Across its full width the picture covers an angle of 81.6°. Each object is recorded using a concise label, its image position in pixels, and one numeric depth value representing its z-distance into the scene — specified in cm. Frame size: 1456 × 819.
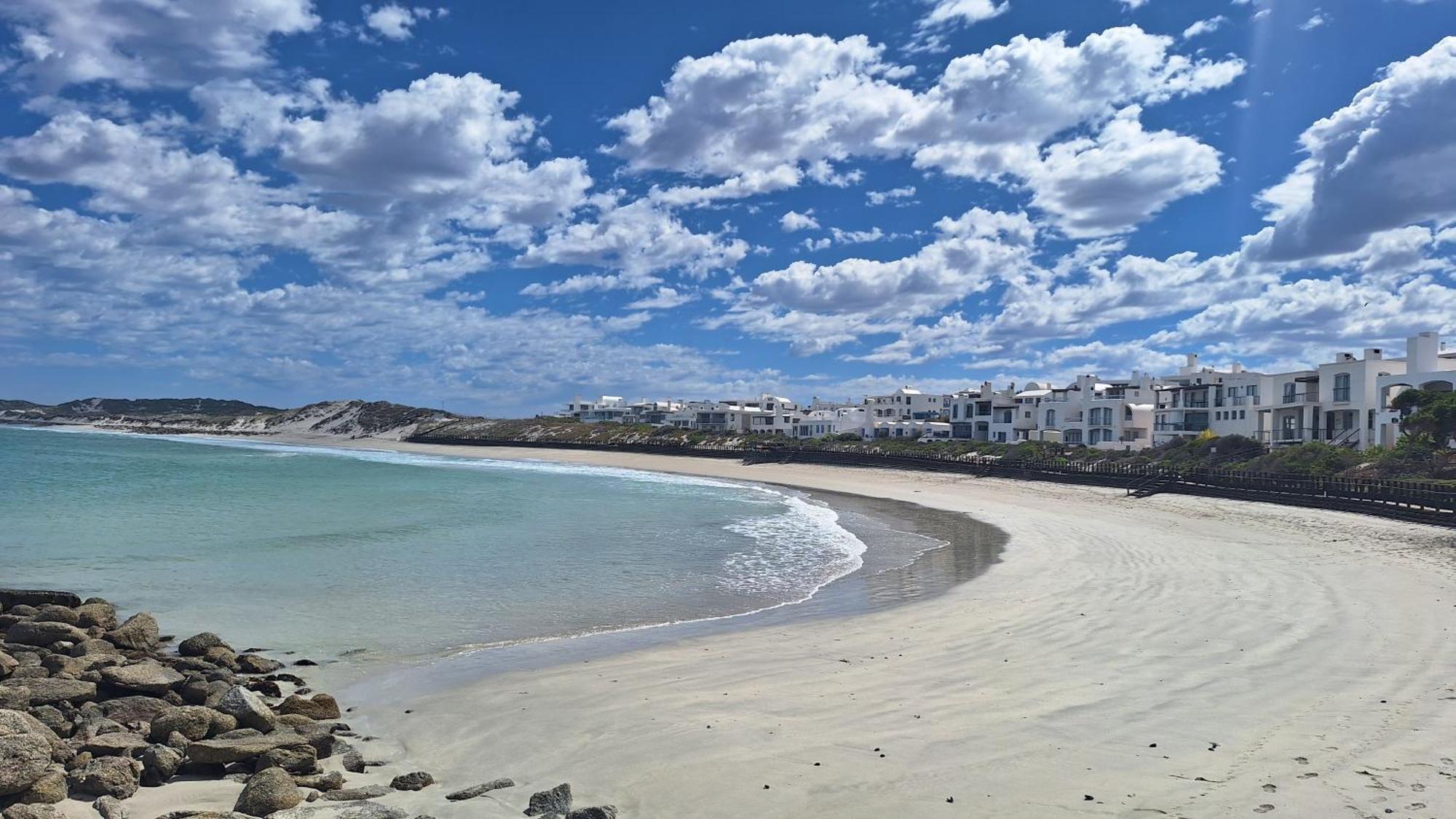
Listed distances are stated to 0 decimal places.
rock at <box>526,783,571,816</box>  572
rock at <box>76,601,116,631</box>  1113
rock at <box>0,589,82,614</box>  1191
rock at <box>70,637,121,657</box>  957
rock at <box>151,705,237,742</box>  695
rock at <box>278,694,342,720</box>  802
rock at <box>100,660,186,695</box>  818
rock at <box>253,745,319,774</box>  640
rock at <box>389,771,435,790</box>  635
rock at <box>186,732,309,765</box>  652
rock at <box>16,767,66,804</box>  546
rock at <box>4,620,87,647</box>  1009
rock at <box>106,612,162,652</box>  1017
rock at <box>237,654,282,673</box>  974
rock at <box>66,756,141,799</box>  588
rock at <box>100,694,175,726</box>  760
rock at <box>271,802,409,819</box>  546
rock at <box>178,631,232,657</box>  1007
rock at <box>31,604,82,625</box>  1091
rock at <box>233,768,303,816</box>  556
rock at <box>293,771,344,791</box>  616
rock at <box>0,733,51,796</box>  541
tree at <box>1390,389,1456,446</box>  3630
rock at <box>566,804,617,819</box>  550
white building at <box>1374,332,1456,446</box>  4266
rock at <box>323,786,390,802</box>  599
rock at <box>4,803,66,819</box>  510
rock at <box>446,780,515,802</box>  615
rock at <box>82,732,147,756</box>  668
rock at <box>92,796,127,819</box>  545
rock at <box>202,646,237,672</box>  968
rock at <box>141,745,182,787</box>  628
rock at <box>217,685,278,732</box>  729
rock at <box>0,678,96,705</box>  773
